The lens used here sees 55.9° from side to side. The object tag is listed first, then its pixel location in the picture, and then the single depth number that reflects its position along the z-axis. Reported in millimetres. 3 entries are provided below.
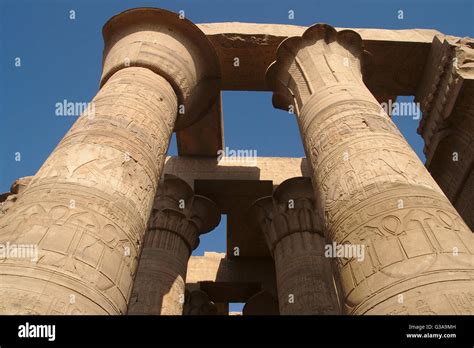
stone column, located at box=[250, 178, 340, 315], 7699
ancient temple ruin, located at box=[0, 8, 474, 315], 3502
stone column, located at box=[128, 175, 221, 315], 7669
